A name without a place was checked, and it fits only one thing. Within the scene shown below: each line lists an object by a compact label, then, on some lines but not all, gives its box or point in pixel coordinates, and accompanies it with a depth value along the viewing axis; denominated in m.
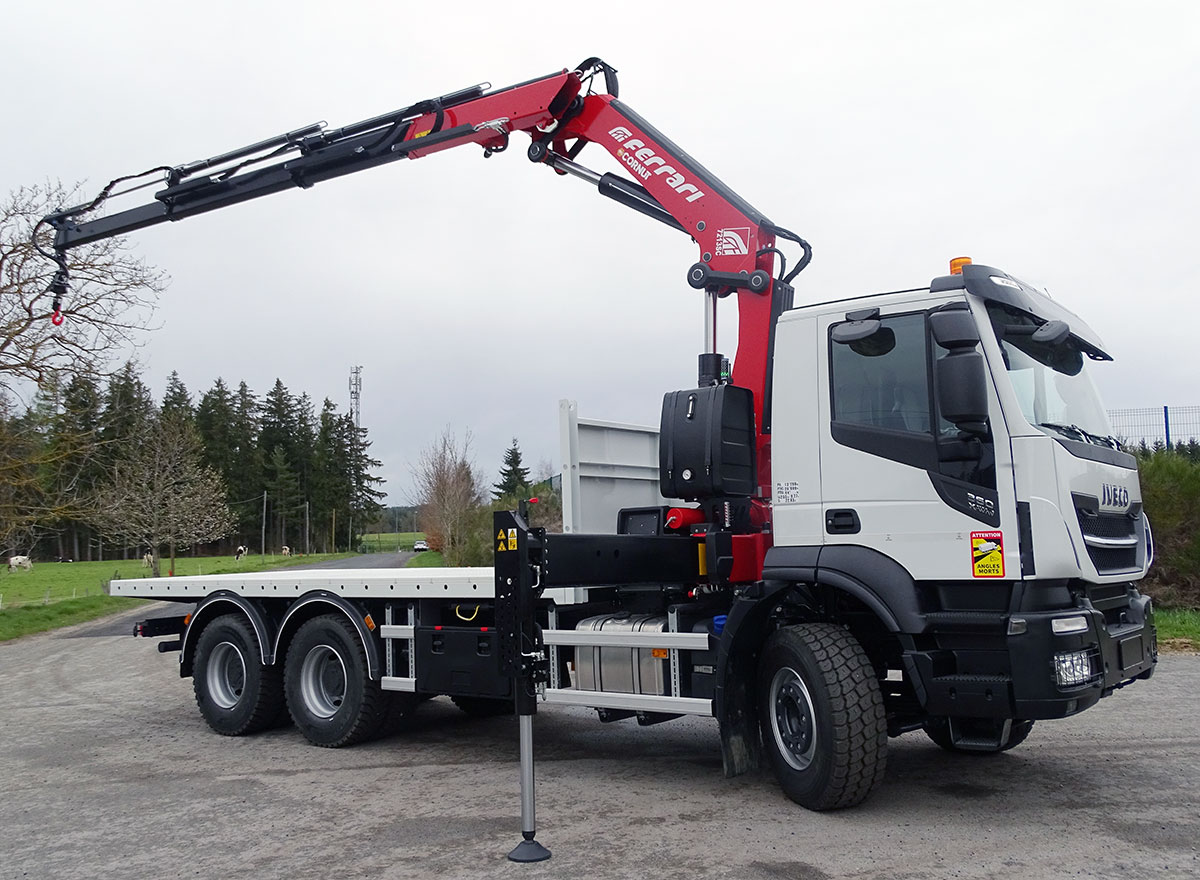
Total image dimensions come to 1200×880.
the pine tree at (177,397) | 81.74
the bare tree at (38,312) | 21.16
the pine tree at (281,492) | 86.31
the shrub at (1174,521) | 14.81
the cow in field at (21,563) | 48.14
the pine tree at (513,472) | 57.56
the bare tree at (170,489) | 41.16
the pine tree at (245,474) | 84.62
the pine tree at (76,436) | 22.12
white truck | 5.49
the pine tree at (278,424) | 90.06
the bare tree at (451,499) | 28.27
